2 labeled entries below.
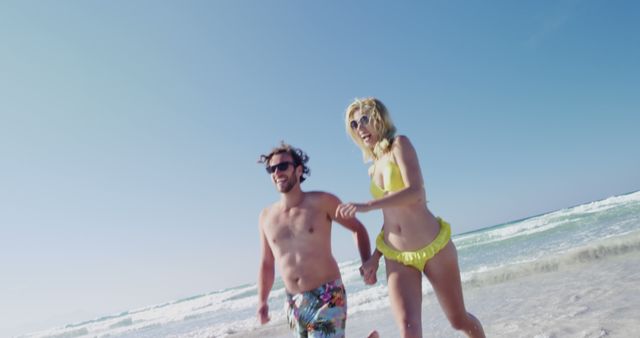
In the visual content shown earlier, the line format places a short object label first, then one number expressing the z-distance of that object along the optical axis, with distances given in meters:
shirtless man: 3.41
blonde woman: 3.18
